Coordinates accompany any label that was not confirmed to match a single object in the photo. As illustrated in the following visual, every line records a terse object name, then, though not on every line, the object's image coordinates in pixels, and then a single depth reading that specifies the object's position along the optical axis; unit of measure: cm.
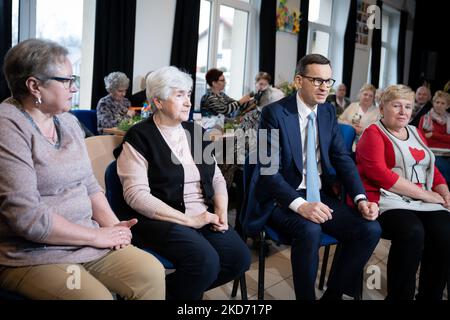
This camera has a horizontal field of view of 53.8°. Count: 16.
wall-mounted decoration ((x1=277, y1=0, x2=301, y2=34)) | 755
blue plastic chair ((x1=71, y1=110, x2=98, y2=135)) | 451
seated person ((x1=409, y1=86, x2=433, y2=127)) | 536
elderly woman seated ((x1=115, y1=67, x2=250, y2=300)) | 175
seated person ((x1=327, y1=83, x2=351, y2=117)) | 673
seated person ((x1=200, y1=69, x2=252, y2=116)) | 494
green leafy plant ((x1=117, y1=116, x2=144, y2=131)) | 369
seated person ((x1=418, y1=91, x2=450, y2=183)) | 411
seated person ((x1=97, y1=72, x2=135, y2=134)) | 449
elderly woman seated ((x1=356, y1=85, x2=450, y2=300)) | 214
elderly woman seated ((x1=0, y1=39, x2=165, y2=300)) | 133
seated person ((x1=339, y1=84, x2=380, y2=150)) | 472
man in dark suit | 201
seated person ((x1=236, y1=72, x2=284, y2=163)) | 332
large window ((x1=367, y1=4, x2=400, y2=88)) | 1091
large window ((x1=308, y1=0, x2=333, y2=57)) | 881
